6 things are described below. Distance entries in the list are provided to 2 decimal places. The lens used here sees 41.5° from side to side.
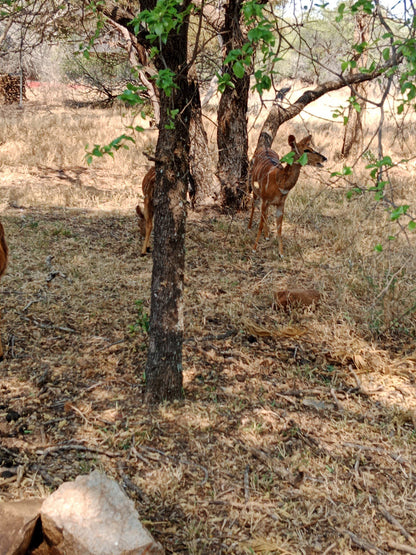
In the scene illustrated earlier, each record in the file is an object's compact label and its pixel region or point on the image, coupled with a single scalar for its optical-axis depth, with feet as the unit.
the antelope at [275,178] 23.03
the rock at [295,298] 18.26
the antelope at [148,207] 23.15
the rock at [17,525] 8.30
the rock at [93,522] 8.07
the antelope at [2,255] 14.82
